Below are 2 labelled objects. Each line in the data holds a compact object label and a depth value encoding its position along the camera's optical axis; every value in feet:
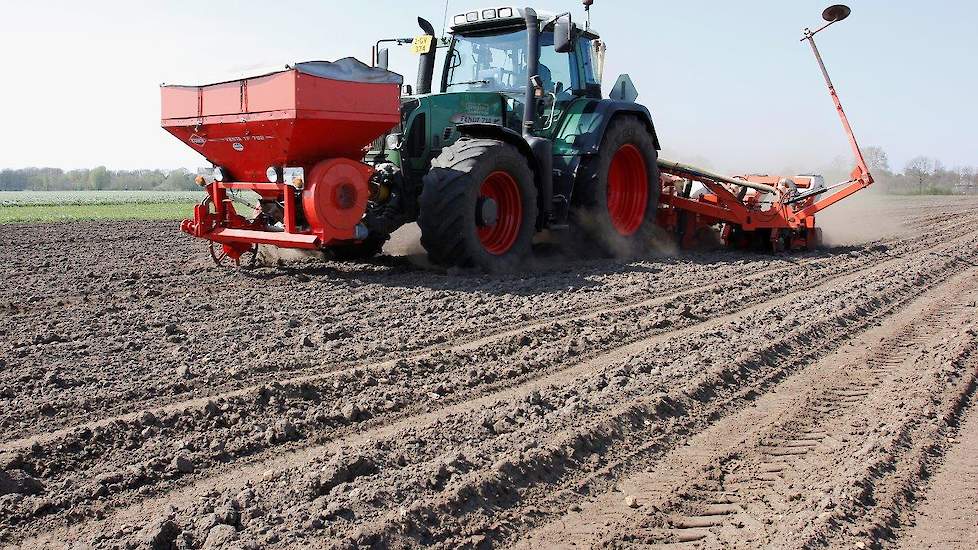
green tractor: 24.00
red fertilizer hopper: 21.91
